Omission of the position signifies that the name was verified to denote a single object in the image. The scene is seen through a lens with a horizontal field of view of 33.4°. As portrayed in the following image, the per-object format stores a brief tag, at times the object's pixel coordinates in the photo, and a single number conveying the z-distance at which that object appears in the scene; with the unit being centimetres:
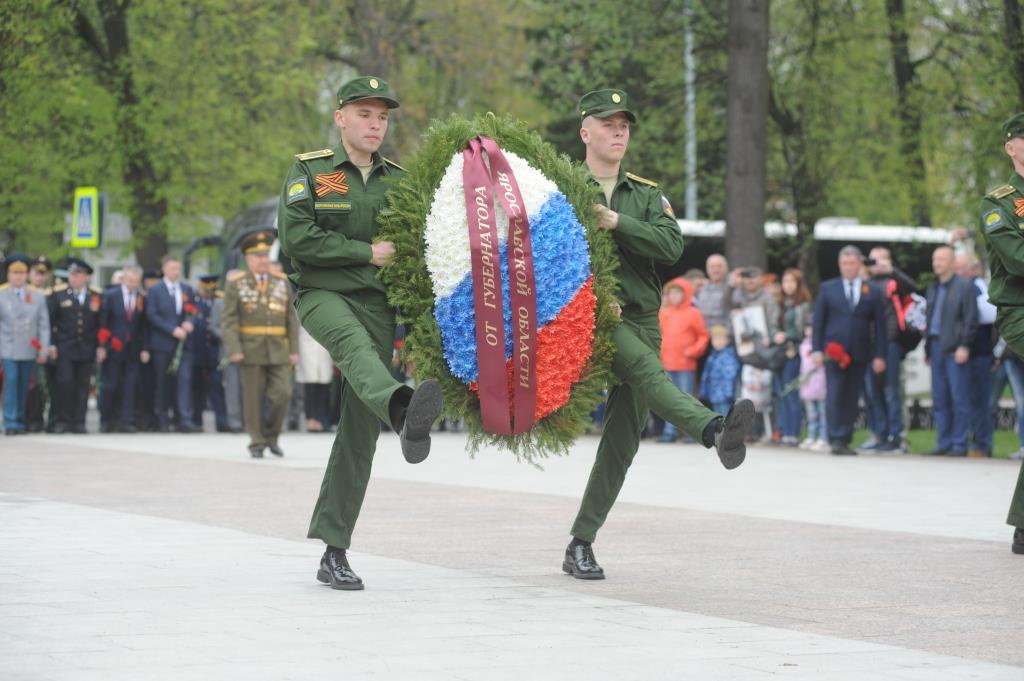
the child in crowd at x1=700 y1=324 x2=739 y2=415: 2012
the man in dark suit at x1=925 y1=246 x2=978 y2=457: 1758
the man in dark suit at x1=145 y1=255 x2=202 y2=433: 2236
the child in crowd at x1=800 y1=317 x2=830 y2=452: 1900
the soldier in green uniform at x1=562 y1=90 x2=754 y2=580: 791
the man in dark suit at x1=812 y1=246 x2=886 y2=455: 1822
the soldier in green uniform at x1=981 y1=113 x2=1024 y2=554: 913
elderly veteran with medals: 1688
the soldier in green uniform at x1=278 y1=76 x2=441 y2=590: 760
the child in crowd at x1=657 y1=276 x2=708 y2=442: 2038
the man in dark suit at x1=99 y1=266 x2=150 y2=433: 2214
